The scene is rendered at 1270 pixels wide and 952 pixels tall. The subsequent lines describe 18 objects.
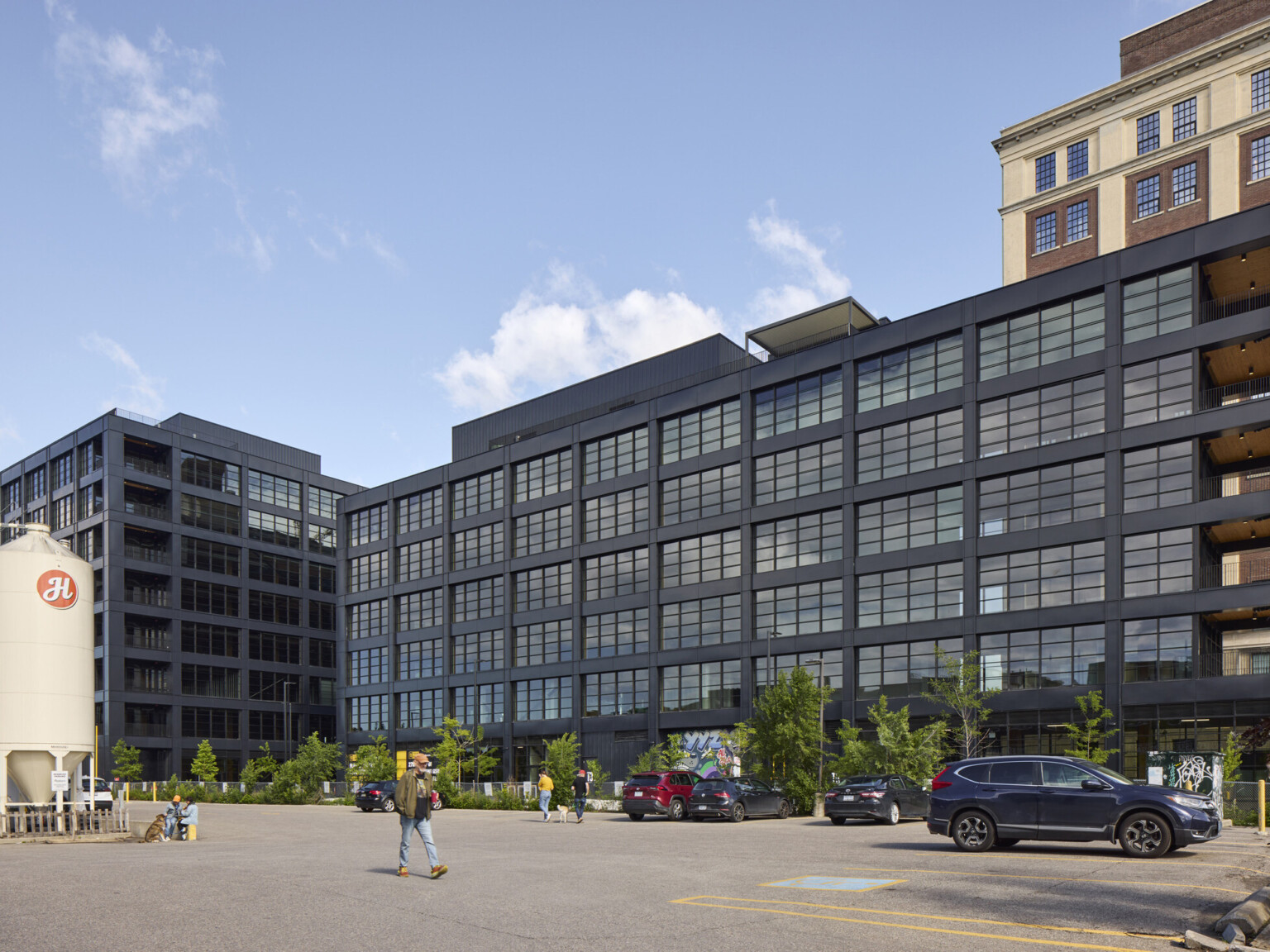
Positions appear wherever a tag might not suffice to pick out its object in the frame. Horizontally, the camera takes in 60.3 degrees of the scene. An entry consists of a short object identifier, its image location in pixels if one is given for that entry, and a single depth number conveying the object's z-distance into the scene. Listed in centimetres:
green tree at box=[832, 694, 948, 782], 4281
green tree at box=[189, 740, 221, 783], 8181
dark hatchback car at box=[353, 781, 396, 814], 5012
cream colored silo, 3055
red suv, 3741
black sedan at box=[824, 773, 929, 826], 3189
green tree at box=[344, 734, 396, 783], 6494
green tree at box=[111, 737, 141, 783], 8125
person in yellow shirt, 3850
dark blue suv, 1842
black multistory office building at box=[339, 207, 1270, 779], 4444
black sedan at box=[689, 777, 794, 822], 3656
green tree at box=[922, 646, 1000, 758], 4612
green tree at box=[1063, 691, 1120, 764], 4353
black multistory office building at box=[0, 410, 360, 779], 8800
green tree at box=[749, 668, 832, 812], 4453
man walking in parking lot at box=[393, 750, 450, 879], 1627
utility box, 3606
